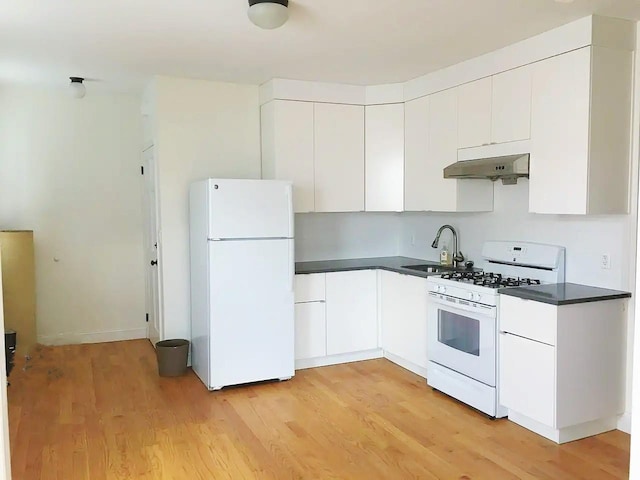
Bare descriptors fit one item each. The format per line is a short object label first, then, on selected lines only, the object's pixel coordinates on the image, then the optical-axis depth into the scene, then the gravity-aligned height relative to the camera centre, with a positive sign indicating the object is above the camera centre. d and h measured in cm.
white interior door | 502 -35
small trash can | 447 -121
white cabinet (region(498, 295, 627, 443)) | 319 -94
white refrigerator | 408 -52
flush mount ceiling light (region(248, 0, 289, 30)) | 277 +103
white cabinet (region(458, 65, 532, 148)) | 360 +73
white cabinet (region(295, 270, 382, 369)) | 463 -92
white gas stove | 361 -74
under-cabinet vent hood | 359 +31
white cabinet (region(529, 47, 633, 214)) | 319 +49
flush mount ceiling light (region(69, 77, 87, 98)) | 466 +110
